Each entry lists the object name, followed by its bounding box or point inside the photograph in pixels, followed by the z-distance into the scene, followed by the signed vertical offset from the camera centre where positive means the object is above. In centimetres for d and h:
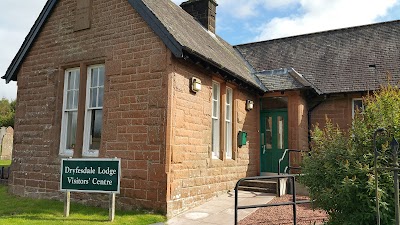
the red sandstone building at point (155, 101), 808 +133
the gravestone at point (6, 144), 2592 -10
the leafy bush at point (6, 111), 3947 +482
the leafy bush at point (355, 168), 497 -32
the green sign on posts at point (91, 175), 725 -70
